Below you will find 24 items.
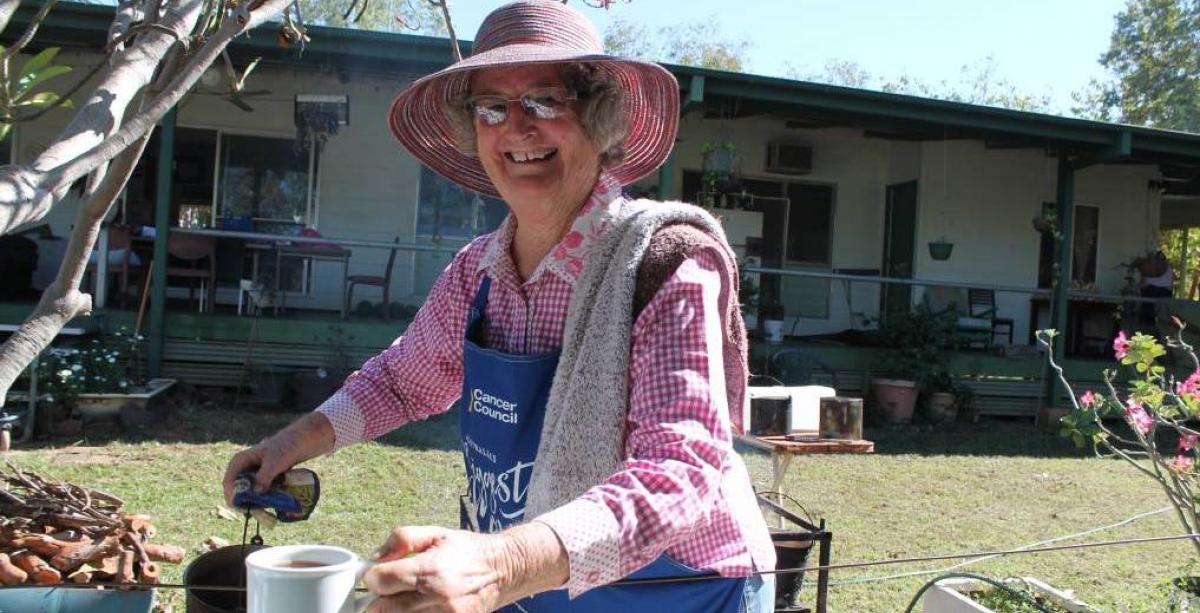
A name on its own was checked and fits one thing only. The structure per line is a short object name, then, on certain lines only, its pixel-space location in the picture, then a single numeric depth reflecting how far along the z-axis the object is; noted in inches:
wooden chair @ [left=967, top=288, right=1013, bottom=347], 480.7
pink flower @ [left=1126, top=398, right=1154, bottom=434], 162.1
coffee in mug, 43.1
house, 362.6
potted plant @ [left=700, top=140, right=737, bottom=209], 418.0
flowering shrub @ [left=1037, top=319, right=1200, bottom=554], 150.5
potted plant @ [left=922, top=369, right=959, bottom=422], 400.8
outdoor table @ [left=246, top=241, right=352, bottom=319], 384.8
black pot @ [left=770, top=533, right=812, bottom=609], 144.6
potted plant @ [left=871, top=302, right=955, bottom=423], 391.9
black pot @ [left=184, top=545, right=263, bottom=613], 73.9
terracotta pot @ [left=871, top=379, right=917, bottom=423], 390.6
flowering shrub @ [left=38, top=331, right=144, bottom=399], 286.8
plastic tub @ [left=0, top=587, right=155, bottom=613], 112.1
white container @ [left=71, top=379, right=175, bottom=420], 289.9
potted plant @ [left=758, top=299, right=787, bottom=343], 419.5
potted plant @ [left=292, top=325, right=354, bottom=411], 337.1
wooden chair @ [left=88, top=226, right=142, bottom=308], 366.9
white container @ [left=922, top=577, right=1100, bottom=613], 148.9
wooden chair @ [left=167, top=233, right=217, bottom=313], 360.2
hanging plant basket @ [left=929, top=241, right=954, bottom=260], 481.7
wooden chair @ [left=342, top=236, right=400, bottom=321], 389.1
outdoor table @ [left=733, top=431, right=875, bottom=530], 184.1
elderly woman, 43.5
